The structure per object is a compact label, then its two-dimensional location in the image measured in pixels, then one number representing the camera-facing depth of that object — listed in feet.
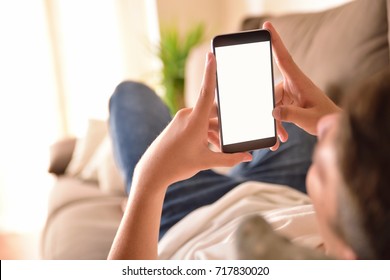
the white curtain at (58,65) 7.26
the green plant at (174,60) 7.17
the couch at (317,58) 2.81
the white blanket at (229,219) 2.19
